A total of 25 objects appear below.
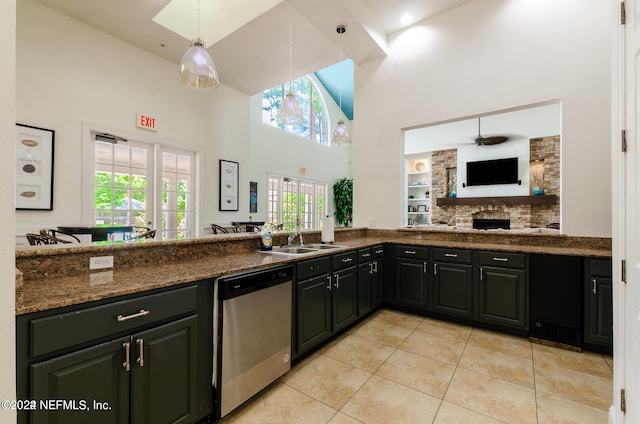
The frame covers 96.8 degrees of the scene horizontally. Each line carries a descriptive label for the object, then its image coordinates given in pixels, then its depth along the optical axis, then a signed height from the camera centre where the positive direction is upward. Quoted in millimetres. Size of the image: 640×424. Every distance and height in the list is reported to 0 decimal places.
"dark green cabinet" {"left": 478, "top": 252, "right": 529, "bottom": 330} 2758 -759
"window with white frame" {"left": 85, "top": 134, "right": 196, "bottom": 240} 4016 +416
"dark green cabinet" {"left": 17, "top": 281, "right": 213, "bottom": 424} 1060 -639
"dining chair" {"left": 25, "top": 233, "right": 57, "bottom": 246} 2494 -233
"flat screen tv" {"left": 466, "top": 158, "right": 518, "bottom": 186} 7493 +1140
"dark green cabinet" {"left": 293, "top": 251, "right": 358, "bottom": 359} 2262 -758
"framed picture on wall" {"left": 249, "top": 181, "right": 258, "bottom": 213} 6176 +358
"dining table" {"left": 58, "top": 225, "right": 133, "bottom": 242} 2631 -170
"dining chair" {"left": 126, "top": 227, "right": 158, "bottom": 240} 3156 -247
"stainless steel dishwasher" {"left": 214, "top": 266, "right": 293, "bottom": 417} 1649 -770
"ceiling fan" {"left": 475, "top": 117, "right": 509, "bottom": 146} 7056 +1852
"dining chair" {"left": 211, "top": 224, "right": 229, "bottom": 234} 5062 -293
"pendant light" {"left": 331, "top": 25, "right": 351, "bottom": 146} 3678 +1041
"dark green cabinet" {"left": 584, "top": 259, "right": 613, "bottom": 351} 2383 -769
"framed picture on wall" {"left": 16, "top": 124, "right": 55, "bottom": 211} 3234 +524
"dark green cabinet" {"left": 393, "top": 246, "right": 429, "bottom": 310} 3287 -750
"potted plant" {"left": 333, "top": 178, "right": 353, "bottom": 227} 8789 +440
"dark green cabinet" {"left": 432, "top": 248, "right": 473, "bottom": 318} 3020 -755
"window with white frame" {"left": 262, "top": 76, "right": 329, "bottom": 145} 6859 +2804
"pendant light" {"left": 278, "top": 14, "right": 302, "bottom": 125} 2936 +1061
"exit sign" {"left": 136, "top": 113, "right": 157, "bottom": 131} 4254 +1387
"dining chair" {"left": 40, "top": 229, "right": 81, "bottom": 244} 3496 -304
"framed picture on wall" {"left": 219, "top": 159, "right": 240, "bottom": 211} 5430 +541
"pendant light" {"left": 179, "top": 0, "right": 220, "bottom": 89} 2238 +1179
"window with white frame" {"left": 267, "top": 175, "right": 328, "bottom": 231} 6996 +331
